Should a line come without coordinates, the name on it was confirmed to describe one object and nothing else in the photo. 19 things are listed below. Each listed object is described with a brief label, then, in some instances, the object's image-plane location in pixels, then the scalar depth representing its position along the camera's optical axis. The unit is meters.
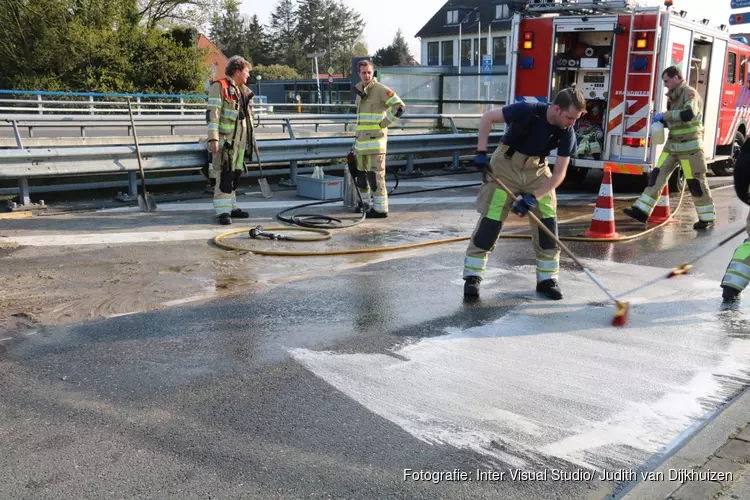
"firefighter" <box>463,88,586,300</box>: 5.58
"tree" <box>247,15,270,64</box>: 96.94
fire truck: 10.69
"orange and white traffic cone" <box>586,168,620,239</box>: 8.36
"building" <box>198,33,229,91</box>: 38.56
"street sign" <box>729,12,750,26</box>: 17.09
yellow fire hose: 7.11
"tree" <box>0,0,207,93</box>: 33.31
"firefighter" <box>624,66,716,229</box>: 8.84
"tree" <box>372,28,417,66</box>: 93.00
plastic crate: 10.21
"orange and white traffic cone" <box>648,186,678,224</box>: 9.68
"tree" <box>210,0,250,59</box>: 94.07
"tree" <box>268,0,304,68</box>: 96.44
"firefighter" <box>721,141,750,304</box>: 5.53
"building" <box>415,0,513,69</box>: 69.06
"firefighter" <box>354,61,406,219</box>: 9.05
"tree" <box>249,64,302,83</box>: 76.28
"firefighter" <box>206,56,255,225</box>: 8.48
